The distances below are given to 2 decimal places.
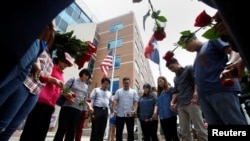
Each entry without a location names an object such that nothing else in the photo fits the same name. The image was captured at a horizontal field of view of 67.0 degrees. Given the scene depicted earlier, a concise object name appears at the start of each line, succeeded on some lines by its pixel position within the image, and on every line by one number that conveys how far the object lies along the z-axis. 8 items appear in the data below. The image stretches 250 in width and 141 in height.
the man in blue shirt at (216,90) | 1.59
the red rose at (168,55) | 0.84
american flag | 8.12
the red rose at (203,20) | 0.72
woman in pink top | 2.12
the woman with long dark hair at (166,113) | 3.45
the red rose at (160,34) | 0.88
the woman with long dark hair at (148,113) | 4.00
